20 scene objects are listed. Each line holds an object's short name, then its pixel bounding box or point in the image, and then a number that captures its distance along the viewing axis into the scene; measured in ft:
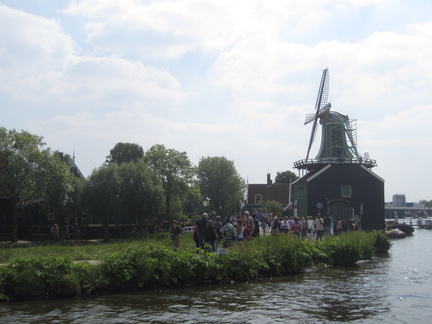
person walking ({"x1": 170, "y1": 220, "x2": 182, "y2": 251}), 71.59
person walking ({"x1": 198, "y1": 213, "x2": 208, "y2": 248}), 69.92
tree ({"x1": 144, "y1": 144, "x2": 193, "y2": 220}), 187.42
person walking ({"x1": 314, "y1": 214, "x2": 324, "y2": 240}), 95.30
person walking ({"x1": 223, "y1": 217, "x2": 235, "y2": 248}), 69.97
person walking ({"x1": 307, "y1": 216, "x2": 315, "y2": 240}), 101.89
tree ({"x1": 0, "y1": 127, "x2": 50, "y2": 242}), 130.11
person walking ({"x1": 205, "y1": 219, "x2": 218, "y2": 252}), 66.08
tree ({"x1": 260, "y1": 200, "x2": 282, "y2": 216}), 244.01
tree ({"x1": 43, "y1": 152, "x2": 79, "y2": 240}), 134.82
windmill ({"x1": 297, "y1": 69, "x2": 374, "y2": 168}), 181.78
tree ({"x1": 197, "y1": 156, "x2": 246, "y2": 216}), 256.52
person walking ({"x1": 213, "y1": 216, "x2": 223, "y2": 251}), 71.31
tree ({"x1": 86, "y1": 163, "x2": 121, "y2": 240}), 146.10
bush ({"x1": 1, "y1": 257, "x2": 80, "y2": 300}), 49.39
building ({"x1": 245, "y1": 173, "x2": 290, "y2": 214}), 287.69
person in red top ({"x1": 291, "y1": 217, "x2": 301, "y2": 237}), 90.68
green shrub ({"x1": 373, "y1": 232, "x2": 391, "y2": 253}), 105.07
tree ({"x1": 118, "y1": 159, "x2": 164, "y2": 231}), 151.23
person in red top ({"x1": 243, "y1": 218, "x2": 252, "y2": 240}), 77.43
